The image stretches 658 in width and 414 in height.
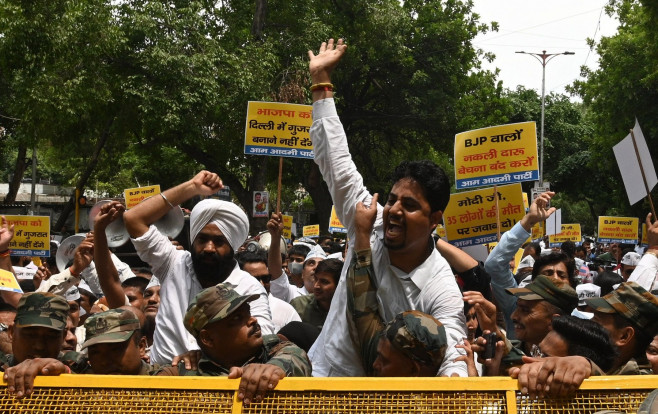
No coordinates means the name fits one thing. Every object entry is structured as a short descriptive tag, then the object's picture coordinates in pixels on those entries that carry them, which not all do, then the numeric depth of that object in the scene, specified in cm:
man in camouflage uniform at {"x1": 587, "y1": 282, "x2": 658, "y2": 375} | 388
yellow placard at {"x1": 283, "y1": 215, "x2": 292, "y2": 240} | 1602
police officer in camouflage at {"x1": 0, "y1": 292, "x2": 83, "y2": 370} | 380
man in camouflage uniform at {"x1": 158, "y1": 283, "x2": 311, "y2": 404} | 328
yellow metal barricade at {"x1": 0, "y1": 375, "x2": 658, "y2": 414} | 250
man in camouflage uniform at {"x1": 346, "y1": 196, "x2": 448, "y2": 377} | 299
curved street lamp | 4316
